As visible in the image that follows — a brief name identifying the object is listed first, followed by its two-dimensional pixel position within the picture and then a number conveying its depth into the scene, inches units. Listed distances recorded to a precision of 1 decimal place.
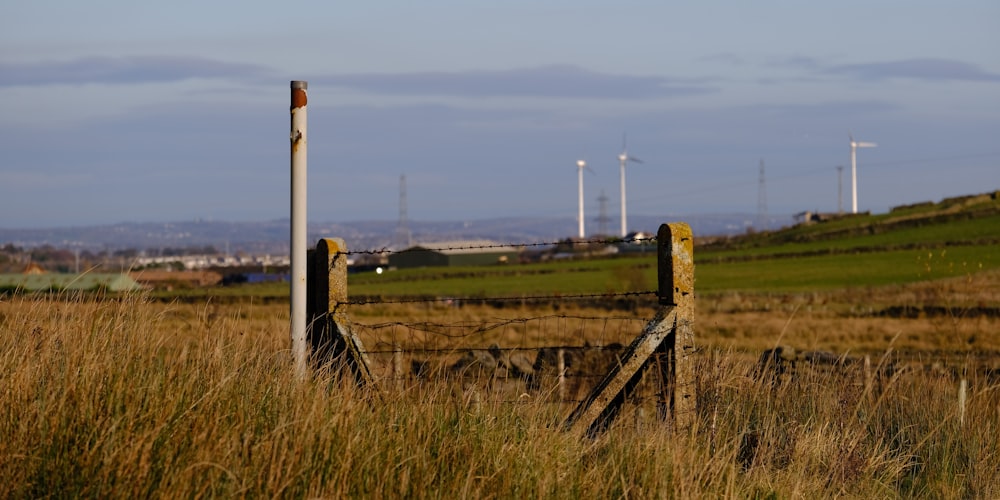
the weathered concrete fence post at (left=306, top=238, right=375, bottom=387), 591.1
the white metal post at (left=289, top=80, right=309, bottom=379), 586.2
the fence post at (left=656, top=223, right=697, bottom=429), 573.9
